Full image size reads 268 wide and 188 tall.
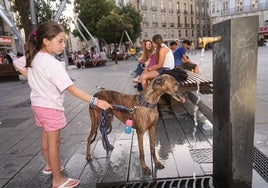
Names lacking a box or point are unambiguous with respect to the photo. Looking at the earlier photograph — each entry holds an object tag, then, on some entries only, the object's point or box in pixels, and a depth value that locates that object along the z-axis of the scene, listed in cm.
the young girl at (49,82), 266
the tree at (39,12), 1353
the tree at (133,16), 4494
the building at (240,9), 6031
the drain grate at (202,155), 348
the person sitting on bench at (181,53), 799
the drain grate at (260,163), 304
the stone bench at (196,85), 538
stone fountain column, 219
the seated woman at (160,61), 586
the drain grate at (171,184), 292
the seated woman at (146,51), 779
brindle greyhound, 307
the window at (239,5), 6394
